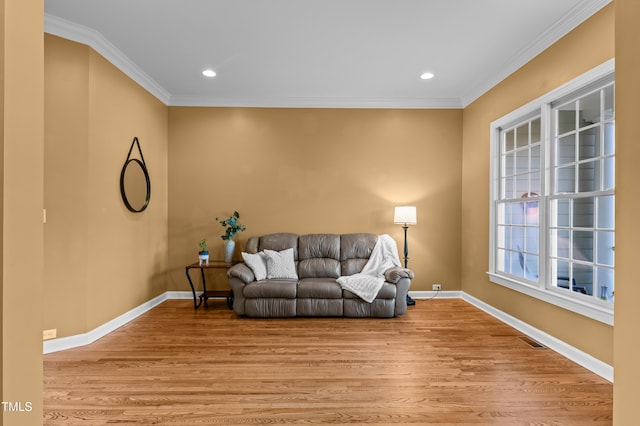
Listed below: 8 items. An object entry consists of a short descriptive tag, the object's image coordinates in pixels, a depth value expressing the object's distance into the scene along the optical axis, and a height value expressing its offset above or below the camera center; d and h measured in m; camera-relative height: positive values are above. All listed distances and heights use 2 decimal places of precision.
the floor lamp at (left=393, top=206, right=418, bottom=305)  4.47 -0.07
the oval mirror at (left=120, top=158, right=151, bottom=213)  3.71 +0.32
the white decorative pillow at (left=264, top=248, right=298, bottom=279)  4.30 -0.73
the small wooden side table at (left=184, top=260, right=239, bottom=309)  4.30 -1.14
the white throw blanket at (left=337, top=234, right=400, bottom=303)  3.91 -0.83
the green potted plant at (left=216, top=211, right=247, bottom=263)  4.55 -0.34
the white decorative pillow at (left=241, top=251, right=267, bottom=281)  4.18 -0.70
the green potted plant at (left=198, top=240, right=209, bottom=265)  4.39 -0.61
